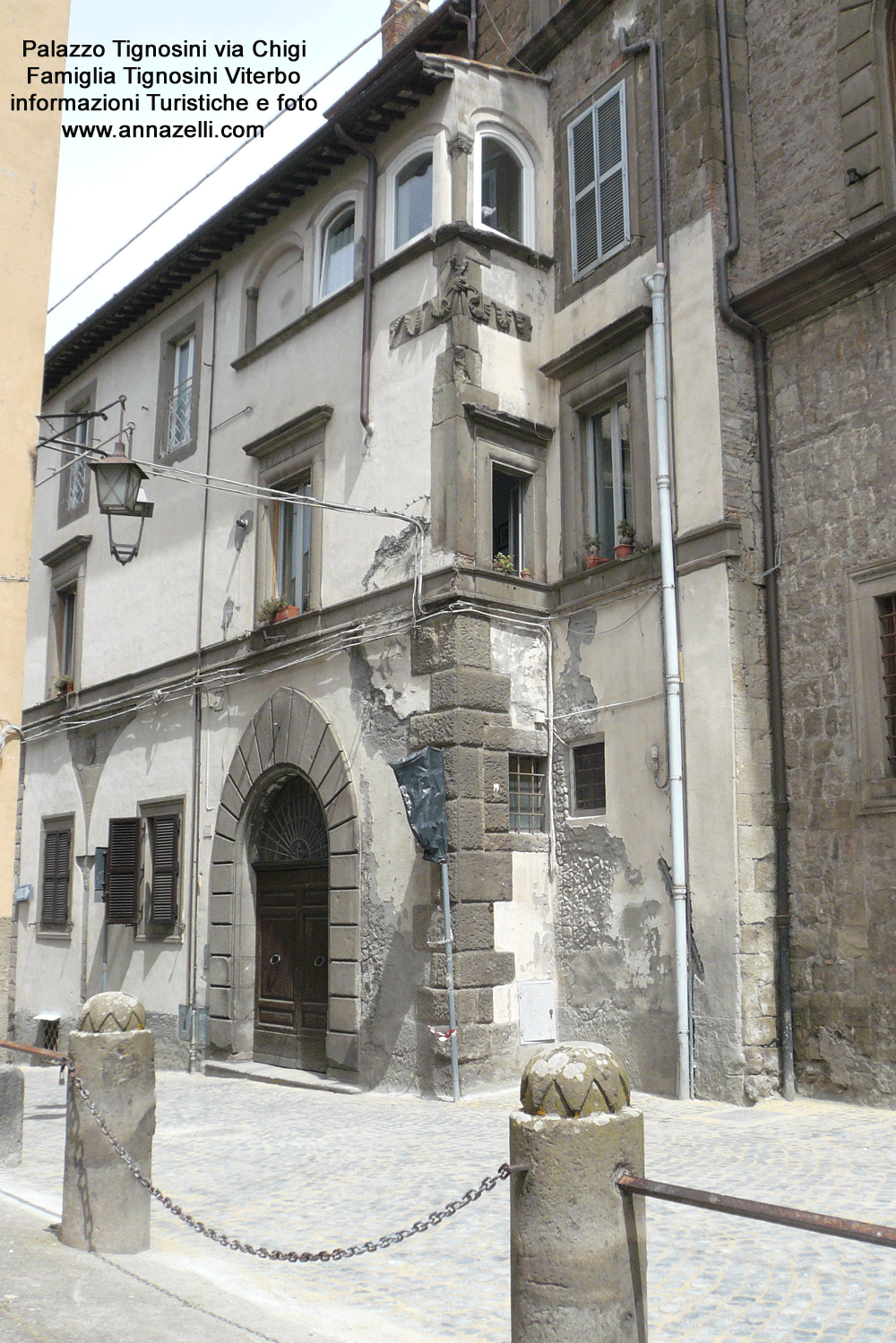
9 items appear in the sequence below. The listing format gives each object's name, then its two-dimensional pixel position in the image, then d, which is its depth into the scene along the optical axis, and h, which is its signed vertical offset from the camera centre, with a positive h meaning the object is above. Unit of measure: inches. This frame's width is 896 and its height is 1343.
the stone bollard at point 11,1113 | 299.0 -54.3
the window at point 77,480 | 716.0 +239.8
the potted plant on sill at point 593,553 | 444.8 +121.5
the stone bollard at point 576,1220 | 136.3 -37.1
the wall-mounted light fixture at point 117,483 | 401.7 +131.3
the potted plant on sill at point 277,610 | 519.2 +115.8
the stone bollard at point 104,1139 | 215.6 -43.6
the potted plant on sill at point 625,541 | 431.5 +120.2
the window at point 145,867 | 566.3 +9.7
